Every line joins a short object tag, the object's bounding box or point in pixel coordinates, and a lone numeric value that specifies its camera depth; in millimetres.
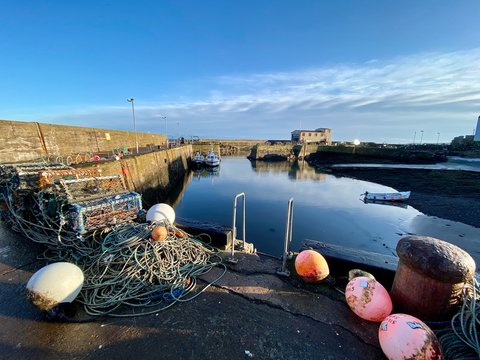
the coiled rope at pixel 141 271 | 3045
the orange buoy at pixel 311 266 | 3449
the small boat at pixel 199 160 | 41938
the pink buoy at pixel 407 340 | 1980
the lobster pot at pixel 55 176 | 4789
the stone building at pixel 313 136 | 82312
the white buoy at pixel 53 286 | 2508
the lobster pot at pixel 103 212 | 3996
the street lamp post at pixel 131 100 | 19506
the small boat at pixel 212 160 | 39844
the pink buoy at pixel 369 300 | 2701
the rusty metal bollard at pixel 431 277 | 2375
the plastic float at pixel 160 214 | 4586
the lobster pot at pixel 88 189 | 4422
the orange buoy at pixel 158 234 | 3931
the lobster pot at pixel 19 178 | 4852
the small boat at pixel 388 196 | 18750
